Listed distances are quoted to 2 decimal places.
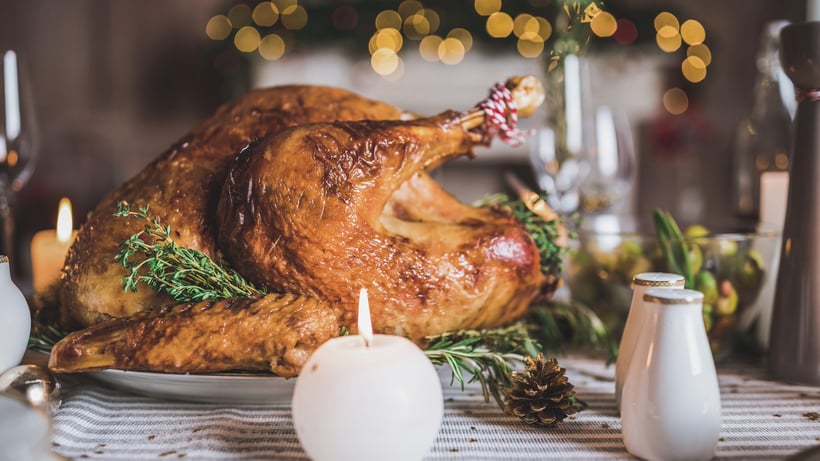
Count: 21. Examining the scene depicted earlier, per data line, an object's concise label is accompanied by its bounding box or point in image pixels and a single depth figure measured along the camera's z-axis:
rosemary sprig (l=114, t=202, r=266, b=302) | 0.73
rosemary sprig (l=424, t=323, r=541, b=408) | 0.75
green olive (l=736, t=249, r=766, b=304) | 0.94
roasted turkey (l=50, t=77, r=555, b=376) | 0.69
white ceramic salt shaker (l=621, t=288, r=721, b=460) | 0.58
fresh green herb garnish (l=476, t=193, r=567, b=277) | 0.92
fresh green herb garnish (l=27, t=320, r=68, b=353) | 0.82
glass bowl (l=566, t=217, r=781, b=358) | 0.93
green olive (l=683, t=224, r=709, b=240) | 0.99
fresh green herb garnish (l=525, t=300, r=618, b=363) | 0.98
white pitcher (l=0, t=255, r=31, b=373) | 0.72
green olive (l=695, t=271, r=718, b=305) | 0.91
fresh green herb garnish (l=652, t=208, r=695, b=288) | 0.91
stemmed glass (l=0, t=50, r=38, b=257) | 1.15
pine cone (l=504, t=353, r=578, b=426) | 0.69
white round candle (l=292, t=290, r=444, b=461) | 0.54
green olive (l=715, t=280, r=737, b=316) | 0.93
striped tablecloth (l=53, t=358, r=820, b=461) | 0.62
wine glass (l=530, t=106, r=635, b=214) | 1.39
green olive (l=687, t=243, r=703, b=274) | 0.92
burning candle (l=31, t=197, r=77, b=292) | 1.03
